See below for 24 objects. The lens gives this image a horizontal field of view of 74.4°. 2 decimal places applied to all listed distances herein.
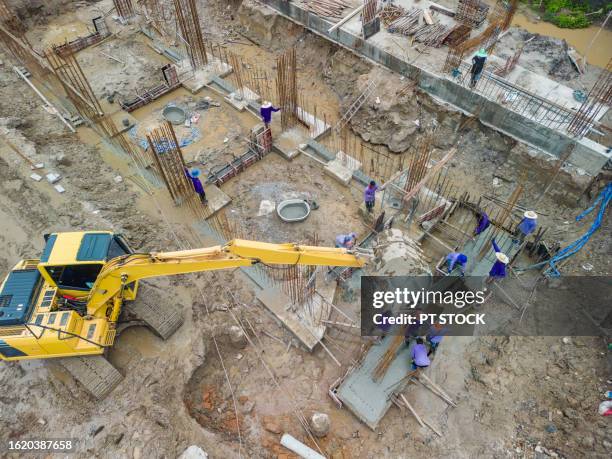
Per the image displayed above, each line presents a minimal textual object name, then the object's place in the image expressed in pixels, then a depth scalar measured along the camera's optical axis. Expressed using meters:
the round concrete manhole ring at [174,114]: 14.01
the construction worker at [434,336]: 8.43
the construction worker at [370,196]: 10.60
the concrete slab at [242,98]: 14.20
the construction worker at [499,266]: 8.82
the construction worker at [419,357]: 7.98
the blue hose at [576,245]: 10.01
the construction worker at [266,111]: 12.38
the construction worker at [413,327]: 8.52
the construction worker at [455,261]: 9.21
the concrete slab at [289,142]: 12.91
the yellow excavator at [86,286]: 7.53
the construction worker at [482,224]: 10.08
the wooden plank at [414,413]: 8.07
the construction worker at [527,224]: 9.40
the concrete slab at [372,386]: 8.08
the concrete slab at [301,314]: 8.95
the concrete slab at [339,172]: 12.23
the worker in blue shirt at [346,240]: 9.99
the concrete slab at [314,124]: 13.52
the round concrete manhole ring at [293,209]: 11.35
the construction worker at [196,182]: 10.80
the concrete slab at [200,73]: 14.91
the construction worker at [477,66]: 11.75
